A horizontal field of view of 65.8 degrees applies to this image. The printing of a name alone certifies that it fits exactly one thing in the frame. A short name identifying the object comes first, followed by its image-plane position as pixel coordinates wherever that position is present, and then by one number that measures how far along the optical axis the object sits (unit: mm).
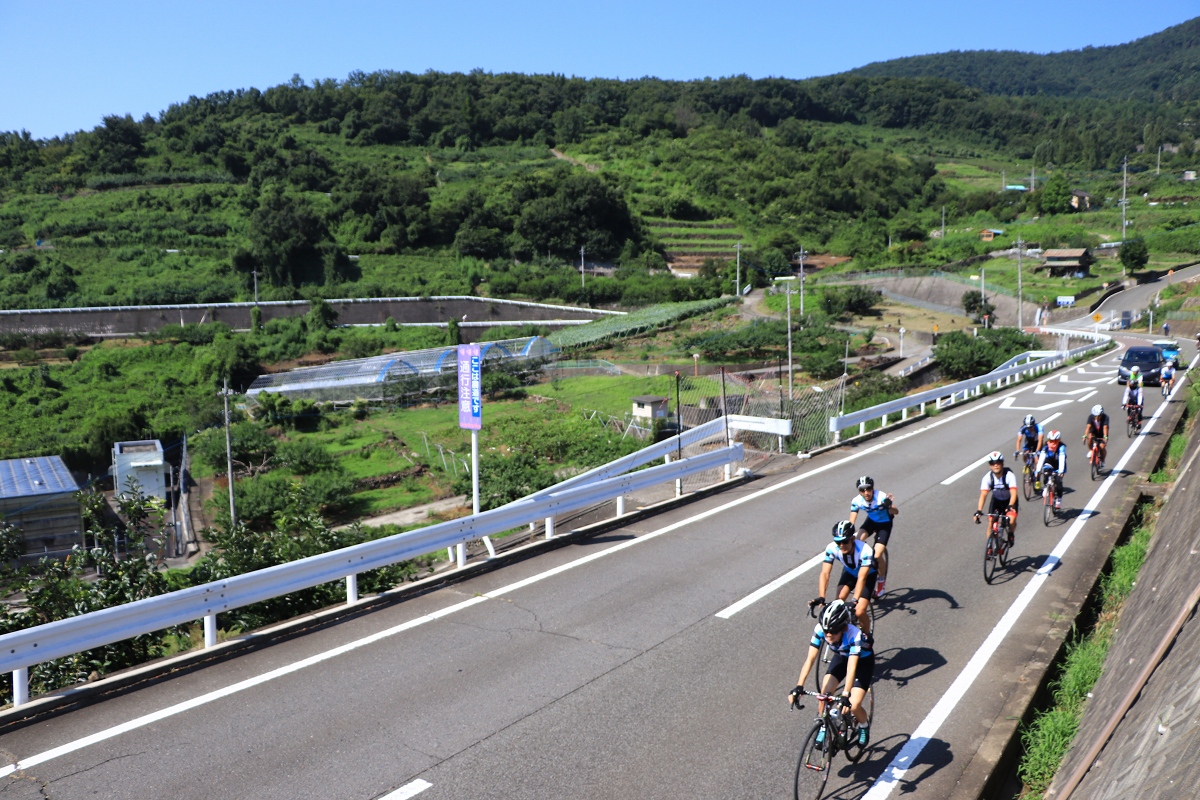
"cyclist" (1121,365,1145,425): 22109
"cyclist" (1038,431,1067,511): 14531
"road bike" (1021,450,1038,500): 15938
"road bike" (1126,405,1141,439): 22188
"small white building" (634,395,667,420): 33469
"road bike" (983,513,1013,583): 11664
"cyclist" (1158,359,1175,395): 28172
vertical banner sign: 13297
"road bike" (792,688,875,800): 6465
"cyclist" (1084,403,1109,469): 17328
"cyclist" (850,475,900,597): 10250
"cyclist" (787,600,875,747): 6719
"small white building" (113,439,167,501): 29312
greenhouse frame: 44938
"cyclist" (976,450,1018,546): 12016
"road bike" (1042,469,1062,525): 14594
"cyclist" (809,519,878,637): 8359
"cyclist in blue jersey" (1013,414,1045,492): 15914
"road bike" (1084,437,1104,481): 17564
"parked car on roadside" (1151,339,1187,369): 34125
